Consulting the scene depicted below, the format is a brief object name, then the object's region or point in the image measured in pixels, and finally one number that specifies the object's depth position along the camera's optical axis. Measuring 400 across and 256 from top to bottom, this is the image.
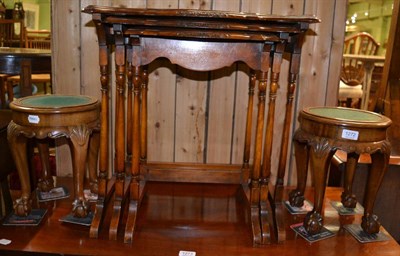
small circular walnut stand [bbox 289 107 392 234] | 1.56
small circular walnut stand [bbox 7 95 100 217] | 1.60
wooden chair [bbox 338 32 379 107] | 4.13
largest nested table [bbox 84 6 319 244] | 1.51
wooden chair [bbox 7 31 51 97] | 4.41
